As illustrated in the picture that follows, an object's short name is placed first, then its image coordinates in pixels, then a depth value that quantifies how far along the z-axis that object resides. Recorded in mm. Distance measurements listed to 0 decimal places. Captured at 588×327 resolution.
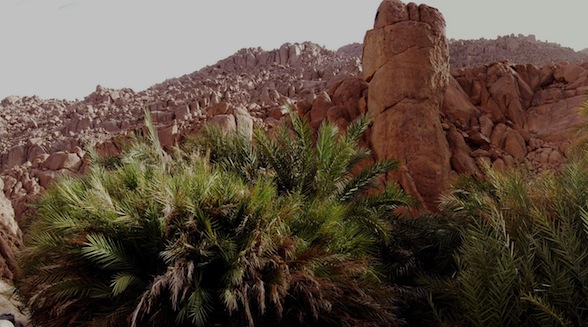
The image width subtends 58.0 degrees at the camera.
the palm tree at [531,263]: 5918
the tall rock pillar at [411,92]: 18234
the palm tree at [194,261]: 7320
